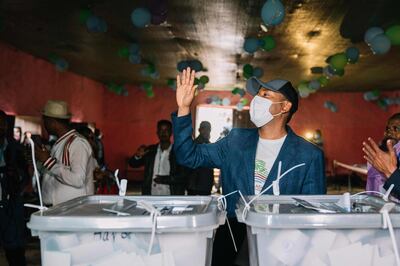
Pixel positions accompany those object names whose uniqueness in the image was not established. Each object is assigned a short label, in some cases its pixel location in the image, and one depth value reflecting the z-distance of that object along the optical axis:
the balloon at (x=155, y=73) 9.02
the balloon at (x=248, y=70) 7.82
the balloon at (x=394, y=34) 4.91
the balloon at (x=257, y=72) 7.94
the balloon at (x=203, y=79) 9.31
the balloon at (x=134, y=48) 6.60
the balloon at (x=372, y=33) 5.09
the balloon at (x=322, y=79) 9.23
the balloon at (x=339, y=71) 6.92
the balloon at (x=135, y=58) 6.72
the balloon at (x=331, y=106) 12.80
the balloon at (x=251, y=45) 6.05
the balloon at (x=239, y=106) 12.22
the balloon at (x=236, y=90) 11.52
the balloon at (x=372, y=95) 12.01
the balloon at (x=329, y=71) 7.59
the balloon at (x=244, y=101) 12.34
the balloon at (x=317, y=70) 8.58
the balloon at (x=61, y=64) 7.60
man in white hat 2.71
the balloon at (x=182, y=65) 7.08
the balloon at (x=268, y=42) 6.10
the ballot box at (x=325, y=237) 1.12
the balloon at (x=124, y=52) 6.88
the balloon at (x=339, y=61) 6.62
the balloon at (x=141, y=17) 4.65
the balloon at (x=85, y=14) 5.07
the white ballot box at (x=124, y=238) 1.11
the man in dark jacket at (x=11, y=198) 3.10
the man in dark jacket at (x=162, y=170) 3.93
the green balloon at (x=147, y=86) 11.69
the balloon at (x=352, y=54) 6.29
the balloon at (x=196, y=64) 7.41
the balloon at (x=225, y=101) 12.89
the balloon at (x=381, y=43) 5.01
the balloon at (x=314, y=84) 9.72
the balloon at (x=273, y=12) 4.20
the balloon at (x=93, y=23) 5.03
